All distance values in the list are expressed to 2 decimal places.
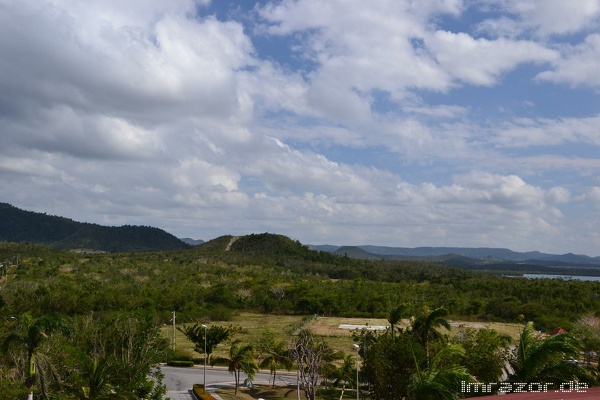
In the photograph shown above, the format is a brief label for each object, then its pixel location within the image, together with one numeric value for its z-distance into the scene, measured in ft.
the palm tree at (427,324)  113.70
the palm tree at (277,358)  160.15
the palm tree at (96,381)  92.12
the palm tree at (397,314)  132.36
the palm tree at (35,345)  90.79
